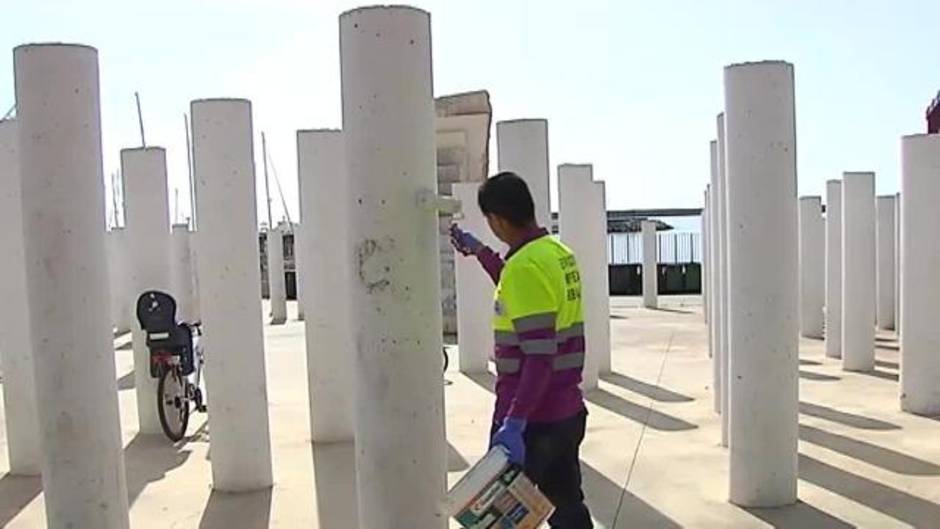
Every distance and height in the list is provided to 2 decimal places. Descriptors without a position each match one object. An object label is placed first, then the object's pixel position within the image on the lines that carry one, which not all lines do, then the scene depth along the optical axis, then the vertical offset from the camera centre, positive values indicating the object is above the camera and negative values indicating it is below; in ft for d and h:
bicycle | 26.27 -3.36
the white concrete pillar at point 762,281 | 18.66 -1.42
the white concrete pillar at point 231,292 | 20.99 -1.41
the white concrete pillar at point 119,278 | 59.72 -2.93
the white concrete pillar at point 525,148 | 28.45 +1.76
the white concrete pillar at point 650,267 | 72.28 -4.17
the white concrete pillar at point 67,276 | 15.75 -0.72
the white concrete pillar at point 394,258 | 13.12 -0.53
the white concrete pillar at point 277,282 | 67.15 -4.01
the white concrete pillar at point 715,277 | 25.58 -1.90
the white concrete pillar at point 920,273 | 28.07 -2.07
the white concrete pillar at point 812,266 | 46.65 -2.99
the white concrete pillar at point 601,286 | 34.81 -2.59
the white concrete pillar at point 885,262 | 46.11 -3.02
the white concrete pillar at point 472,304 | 38.27 -3.35
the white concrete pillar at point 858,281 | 35.45 -2.80
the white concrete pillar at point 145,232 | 27.75 -0.15
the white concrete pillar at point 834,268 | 40.22 -2.67
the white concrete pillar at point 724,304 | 22.11 -2.17
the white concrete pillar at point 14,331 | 22.57 -2.21
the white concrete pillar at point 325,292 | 25.48 -1.82
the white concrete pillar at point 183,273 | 41.27 -2.06
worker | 12.55 -1.74
